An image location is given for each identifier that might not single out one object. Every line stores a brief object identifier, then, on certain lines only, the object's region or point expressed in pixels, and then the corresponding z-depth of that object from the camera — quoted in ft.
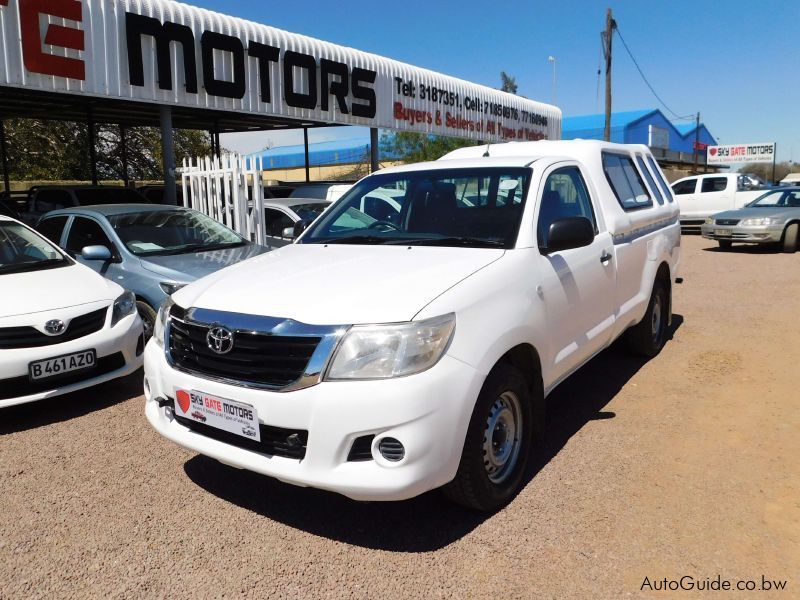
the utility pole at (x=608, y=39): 83.87
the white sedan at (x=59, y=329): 13.98
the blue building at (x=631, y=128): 146.41
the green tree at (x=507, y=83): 185.68
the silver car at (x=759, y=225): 44.61
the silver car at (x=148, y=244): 18.97
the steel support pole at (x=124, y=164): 67.00
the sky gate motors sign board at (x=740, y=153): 183.52
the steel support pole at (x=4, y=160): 63.16
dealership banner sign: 29.17
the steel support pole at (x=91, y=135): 58.08
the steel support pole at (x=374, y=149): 53.36
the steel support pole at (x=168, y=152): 37.24
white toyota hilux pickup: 8.43
